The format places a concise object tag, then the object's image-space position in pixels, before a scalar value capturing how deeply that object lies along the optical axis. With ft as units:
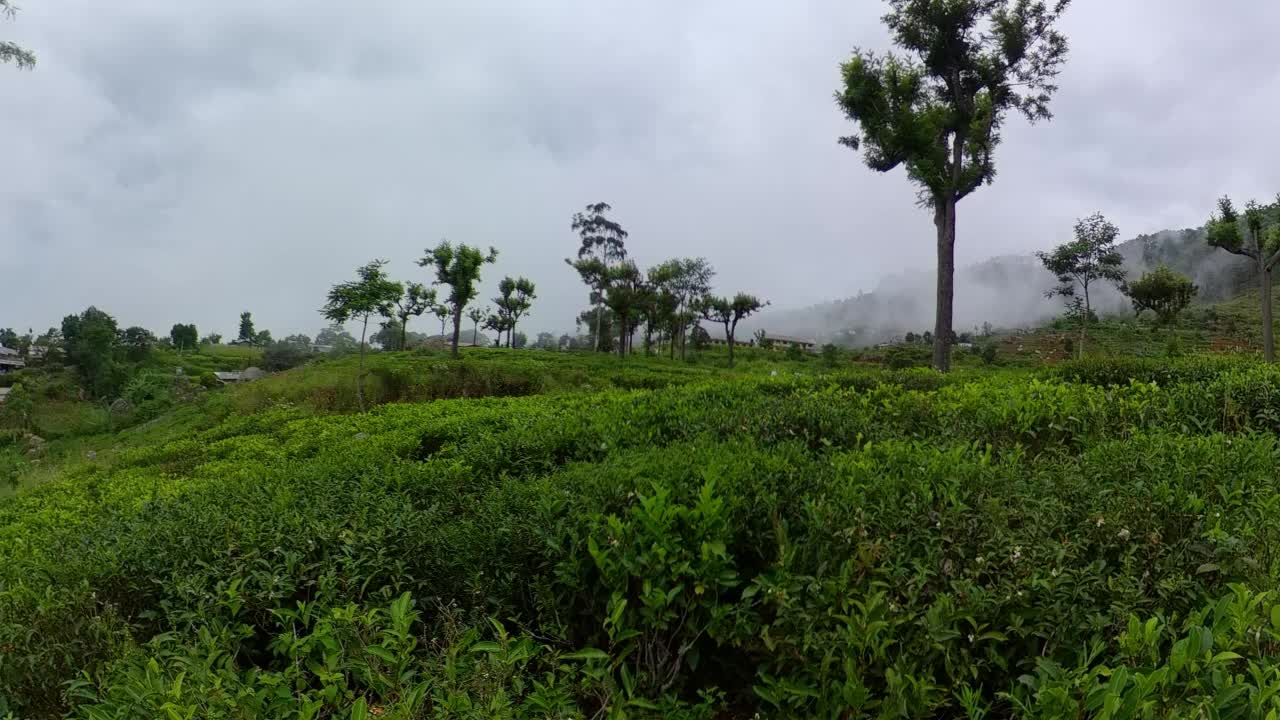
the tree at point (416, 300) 128.57
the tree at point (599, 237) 157.28
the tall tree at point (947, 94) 48.80
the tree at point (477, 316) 172.76
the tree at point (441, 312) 155.47
